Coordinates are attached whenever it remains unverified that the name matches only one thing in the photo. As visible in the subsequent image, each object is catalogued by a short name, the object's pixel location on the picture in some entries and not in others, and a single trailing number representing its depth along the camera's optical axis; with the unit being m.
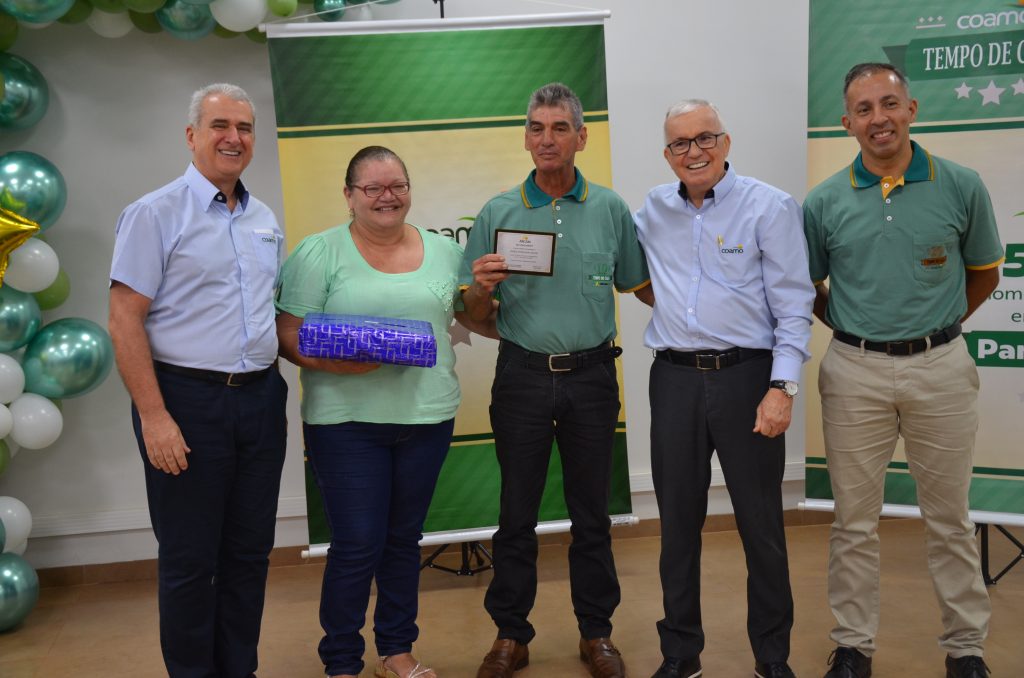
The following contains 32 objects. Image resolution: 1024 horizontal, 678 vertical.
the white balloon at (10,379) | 3.66
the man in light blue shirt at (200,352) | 2.60
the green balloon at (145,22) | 4.08
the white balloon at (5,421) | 3.67
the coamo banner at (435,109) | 3.94
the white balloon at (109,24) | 4.00
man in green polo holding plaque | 3.04
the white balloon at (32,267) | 3.68
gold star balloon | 3.16
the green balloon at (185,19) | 3.88
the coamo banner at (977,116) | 3.91
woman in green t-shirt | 2.90
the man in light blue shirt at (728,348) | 2.86
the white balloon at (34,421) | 3.74
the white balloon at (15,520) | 3.85
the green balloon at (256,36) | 4.27
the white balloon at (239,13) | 3.86
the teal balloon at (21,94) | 3.85
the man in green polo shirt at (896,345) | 2.94
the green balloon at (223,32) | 4.23
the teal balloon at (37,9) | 3.54
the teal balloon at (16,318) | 3.69
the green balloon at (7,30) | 3.82
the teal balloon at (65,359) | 3.78
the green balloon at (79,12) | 3.92
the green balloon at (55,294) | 3.95
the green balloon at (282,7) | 3.96
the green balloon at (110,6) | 3.85
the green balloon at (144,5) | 3.78
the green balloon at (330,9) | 4.04
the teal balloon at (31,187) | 3.67
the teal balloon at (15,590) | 3.78
